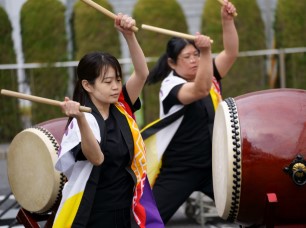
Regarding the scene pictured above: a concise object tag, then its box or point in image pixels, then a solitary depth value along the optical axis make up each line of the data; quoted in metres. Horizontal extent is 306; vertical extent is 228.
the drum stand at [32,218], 9.56
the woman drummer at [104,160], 7.66
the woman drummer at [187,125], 10.18
